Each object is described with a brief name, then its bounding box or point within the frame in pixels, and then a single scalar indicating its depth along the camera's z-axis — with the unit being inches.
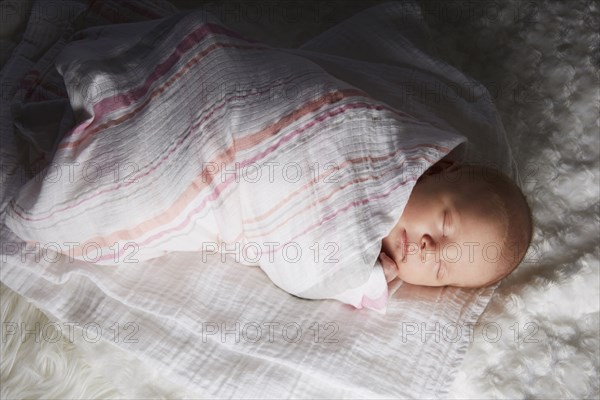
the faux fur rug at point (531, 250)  41.1
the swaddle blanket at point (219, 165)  39.1
